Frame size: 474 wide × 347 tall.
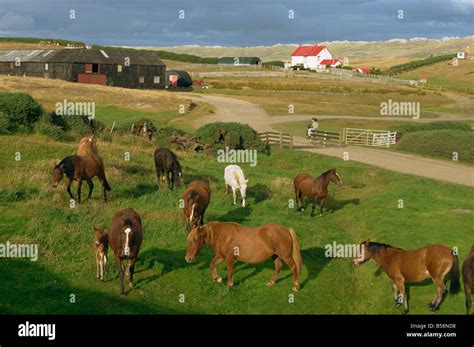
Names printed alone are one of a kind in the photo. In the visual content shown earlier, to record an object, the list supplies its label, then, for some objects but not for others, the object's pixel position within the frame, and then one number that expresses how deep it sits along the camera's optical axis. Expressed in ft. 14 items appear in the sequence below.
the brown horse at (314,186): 77.51
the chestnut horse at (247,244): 49.83
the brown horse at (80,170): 72.08
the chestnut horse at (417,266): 44.62
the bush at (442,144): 141.18
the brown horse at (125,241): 48.42
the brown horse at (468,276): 44.73
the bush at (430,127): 181.37
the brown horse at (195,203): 61.31
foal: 51.98
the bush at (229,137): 141.38
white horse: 79.92
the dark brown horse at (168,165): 83.30
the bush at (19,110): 118.93
